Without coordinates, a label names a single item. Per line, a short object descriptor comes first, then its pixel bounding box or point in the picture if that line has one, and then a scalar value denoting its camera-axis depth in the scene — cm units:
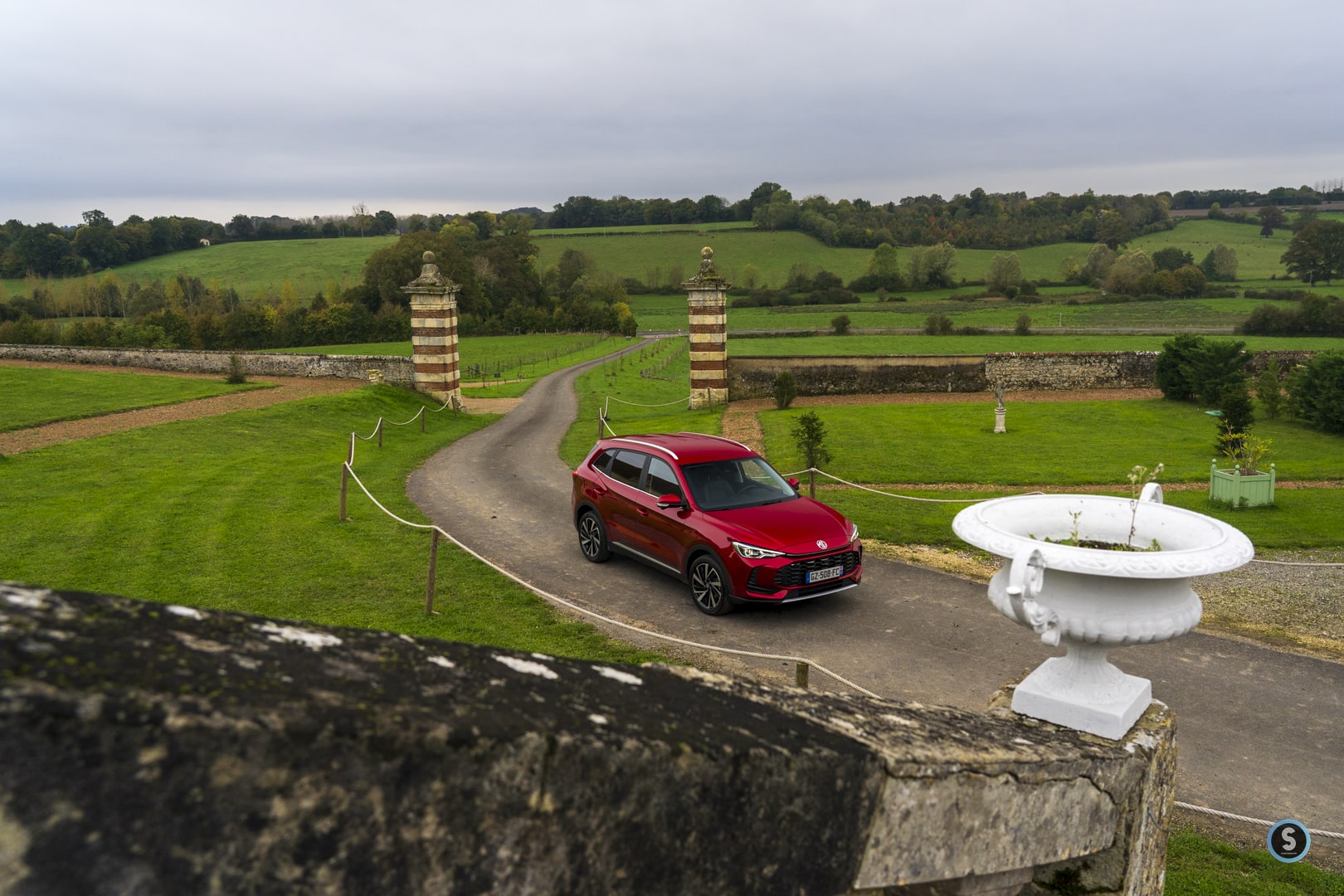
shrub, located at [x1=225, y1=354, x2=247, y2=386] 2903
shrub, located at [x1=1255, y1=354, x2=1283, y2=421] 2417
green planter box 1464
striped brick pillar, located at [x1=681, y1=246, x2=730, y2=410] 2892
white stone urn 360
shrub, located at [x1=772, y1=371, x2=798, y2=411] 2828
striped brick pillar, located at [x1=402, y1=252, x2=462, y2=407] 2869
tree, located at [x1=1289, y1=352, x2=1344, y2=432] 2194
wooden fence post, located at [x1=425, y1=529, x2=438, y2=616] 984
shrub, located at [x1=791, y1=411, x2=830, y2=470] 1739
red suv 988
